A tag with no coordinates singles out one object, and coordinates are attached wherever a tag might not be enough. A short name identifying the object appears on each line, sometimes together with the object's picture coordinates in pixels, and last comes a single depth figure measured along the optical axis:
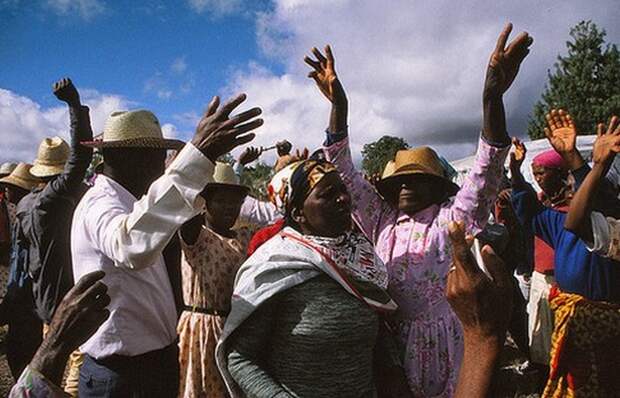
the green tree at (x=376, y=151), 55.94
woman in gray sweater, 1.94
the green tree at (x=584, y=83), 33.09
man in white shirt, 1.58
